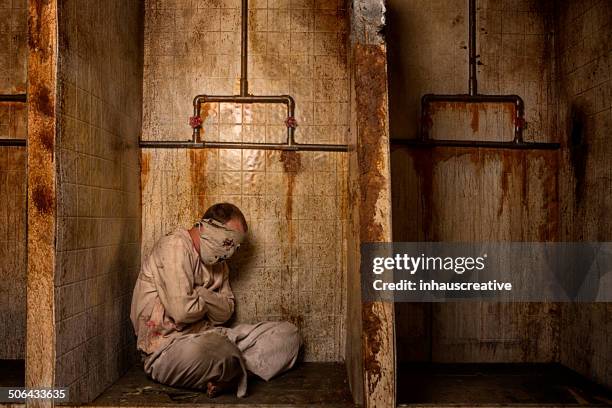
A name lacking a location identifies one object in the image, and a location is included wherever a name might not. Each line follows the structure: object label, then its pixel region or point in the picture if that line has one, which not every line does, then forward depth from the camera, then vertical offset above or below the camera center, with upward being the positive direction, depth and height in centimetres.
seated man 266 -58
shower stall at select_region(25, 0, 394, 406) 279 +35
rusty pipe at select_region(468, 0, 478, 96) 349 +112
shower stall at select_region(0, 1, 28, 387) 328 +25
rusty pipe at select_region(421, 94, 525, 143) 343 +74
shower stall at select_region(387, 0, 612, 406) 344 +41
